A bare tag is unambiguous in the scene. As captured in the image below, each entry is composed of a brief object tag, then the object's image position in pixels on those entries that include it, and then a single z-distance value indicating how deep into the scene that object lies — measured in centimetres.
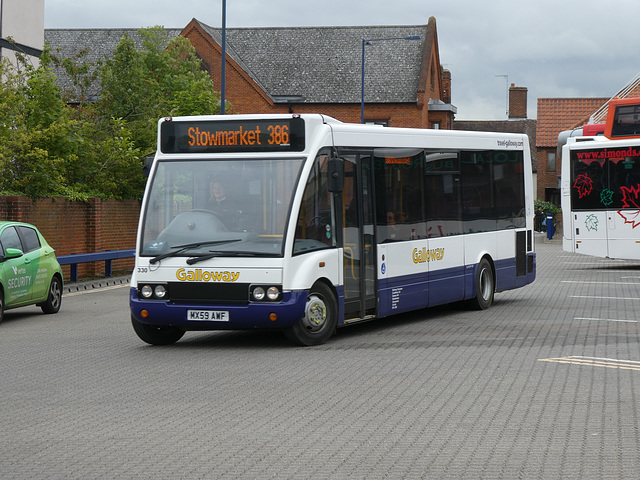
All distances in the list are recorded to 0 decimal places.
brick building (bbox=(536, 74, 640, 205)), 7319
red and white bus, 2680
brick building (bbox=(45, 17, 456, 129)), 6206
